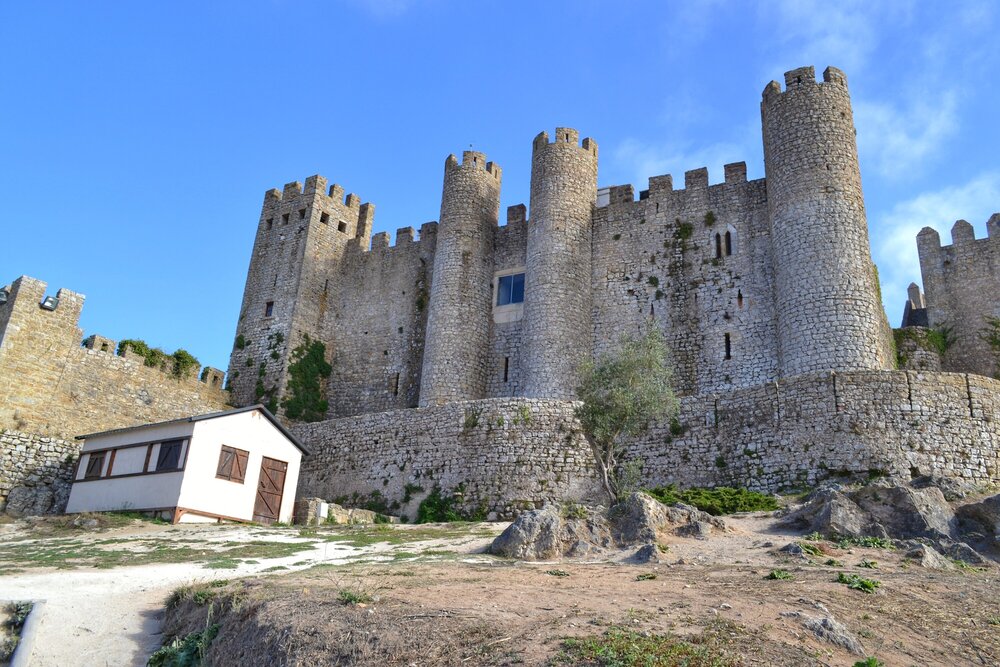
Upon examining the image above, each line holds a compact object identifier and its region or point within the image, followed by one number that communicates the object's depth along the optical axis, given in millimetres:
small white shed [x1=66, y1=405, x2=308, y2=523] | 24109
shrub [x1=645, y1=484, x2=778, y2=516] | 20188
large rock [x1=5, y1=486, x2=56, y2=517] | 27516
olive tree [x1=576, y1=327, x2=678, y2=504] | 23047
